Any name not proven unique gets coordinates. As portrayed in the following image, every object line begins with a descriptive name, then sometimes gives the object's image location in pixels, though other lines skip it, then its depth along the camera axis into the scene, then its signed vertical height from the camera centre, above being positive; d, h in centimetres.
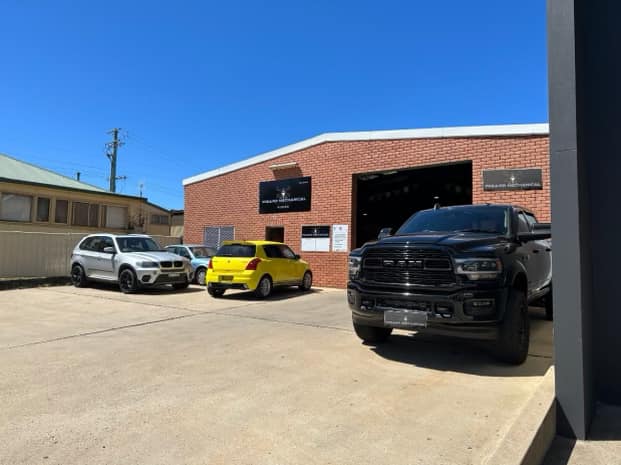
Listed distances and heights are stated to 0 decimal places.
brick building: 1127 +268
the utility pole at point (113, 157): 4369 +980
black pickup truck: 457 -34
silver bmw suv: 1235 -38
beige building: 2273 +273
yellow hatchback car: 1127 -42
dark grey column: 332 +48
